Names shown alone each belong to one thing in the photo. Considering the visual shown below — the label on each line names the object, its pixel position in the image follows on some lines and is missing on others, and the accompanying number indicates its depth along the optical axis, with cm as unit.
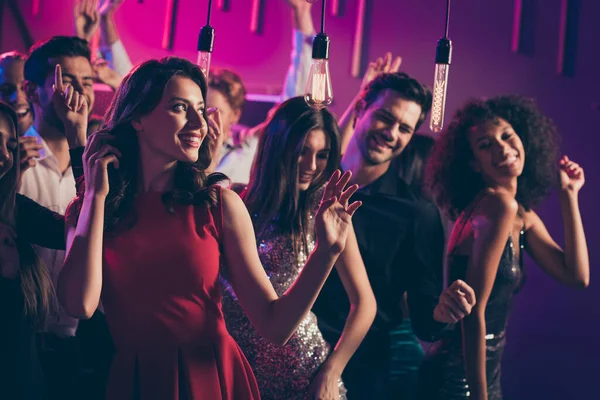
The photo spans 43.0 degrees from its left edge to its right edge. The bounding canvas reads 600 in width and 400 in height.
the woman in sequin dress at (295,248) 232
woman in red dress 182
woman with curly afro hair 271
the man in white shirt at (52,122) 290
